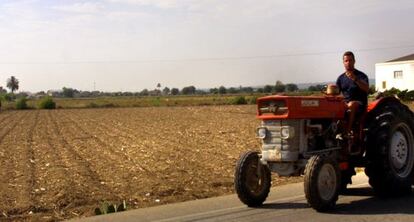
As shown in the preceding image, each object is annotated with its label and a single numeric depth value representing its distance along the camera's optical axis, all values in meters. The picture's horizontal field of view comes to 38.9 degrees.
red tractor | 7.66
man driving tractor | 8.55
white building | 57.75
